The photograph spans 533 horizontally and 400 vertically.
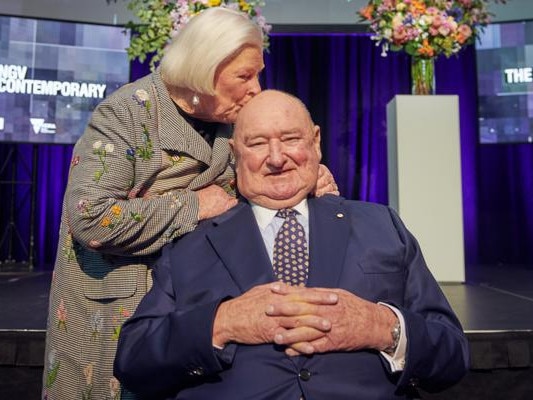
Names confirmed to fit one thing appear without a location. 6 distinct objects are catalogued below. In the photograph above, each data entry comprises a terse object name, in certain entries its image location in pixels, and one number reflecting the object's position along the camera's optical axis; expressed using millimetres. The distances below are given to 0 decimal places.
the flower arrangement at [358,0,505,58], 3152
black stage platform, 1859
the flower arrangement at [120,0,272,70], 3146
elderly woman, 1152
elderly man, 974
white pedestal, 3215
